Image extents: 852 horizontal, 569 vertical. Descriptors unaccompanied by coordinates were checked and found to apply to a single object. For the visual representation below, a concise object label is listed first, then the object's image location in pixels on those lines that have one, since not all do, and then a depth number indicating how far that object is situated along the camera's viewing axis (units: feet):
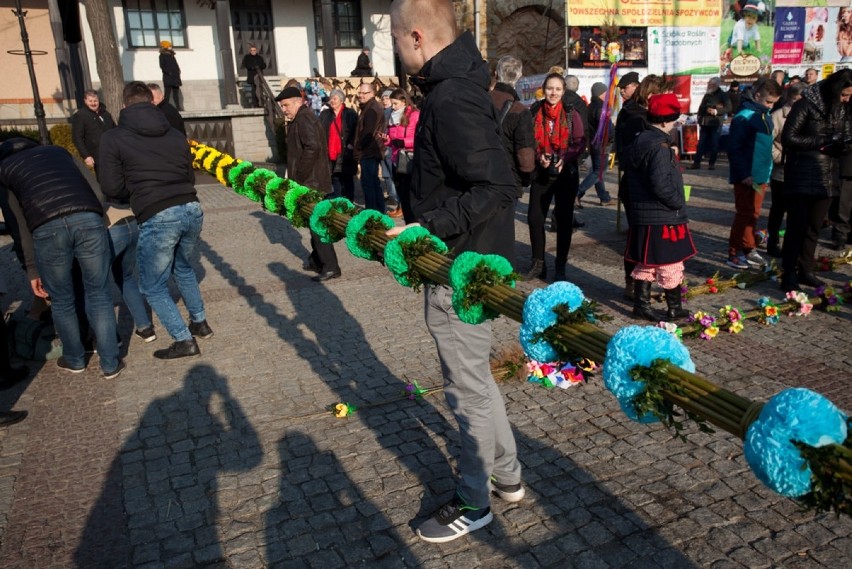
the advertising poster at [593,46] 59.57
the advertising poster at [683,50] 64.54
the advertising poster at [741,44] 68.39
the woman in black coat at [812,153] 20.18
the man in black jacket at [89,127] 35.58
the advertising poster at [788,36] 70.38
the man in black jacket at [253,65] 67.82
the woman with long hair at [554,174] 22.71
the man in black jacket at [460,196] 8.60
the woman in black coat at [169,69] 61.93
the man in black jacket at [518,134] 20.79
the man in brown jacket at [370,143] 32.63
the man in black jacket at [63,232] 15.58
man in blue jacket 22.89
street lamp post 46.67
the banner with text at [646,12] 59.67
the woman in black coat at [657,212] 17.43
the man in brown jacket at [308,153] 24.25
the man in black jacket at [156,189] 16.78
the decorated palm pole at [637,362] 4.61
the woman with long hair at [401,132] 29.81
